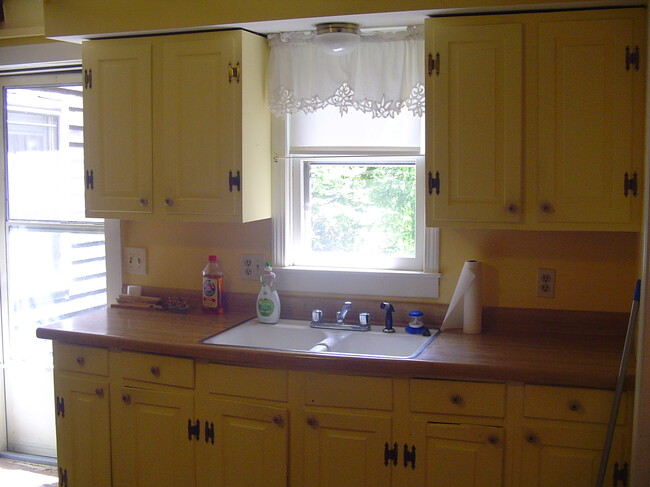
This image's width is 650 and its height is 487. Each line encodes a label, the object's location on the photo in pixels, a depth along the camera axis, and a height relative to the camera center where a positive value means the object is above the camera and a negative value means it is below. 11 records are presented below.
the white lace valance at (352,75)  2.86 +0.52
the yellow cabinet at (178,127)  2.88 +0.32
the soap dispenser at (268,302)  3.04 -0.39
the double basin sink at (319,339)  2.80 -0.52
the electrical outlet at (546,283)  2.83 -0.30
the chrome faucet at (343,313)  2.97 -0.43
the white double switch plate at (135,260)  3.46 -0.25
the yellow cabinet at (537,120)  2.47 +0.29
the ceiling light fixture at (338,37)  2.76 +0.64
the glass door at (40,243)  3.62 -0.18
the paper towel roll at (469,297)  2.79 -0.34
